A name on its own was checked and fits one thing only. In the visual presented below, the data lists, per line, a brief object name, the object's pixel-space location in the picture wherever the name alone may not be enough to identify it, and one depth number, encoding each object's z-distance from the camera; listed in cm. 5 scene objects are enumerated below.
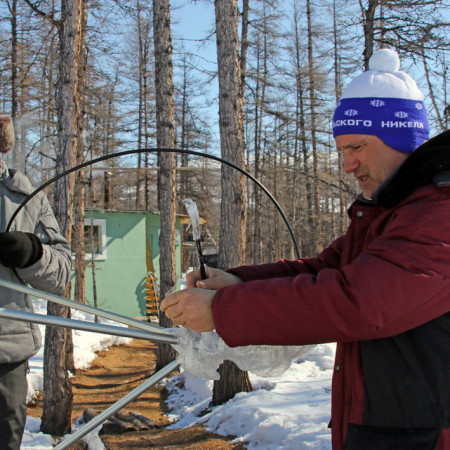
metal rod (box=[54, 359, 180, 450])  150
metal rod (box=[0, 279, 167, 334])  156
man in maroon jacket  109
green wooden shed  1562
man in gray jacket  218
